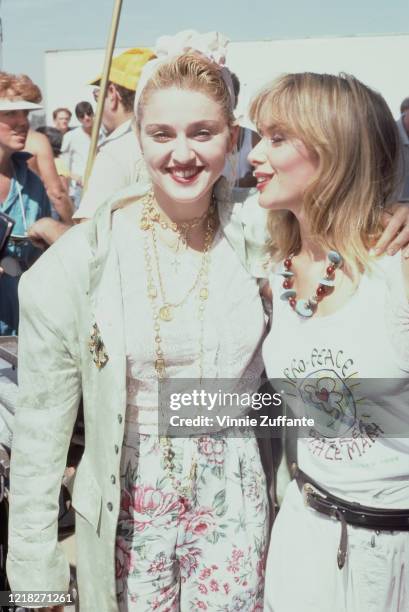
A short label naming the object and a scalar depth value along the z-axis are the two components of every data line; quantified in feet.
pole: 10.18
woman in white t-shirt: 7.20
